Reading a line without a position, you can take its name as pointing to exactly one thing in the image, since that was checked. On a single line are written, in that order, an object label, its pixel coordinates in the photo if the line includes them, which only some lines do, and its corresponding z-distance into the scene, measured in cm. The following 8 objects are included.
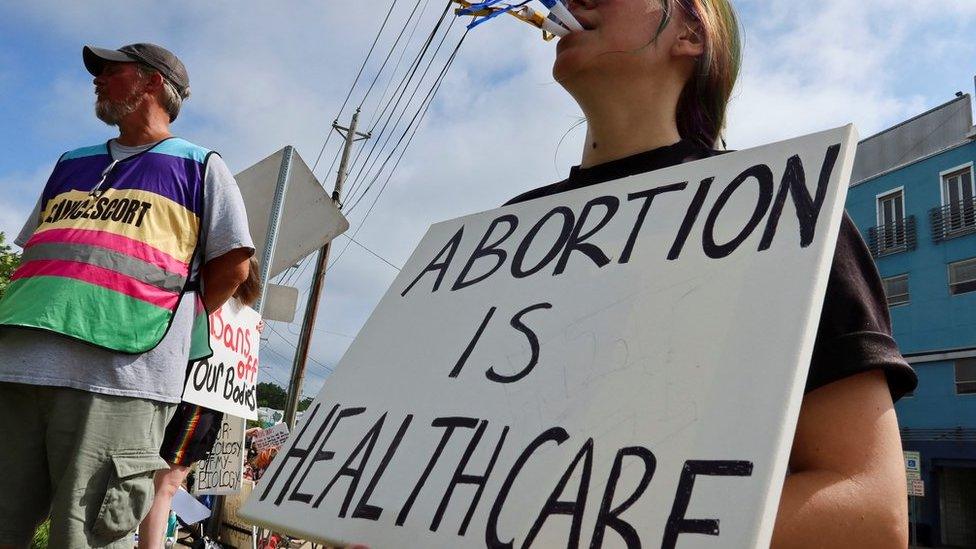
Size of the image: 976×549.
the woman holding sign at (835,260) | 77
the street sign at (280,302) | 478
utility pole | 1595
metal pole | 351
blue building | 1975
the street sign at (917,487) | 1659
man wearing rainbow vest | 163
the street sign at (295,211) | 371
